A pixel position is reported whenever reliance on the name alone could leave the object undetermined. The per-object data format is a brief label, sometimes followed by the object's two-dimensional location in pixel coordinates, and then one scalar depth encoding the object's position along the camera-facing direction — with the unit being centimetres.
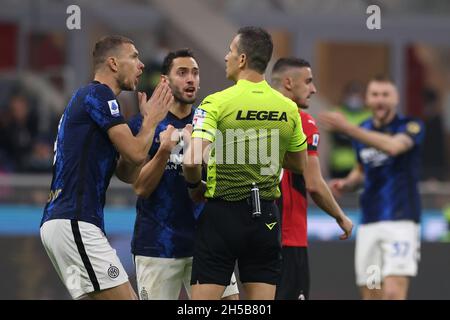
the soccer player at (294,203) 830
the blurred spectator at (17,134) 1727
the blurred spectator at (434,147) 1911
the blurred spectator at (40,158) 1719
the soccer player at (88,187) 713
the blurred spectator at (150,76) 1675
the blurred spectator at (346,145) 1755
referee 695
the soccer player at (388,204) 1013
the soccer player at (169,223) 788
